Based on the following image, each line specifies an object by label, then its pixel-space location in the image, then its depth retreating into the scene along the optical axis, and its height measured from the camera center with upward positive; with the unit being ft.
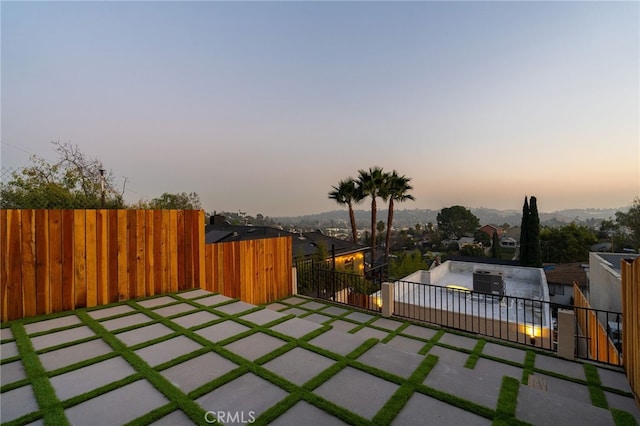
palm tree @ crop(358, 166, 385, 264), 49.49 +5.46
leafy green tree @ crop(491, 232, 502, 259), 104.27 -15.12
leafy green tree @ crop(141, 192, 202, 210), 60.29 +3.74
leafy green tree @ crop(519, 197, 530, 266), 66.41 -6.66
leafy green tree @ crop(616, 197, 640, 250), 77.12 -4.38
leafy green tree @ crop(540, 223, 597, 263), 83.25 -10.93
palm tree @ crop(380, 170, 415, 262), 50.11 +4.23
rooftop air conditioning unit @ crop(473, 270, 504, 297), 28.30 -7.78
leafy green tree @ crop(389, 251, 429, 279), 50.42 -10.80
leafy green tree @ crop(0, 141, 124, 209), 12.28 +1.93
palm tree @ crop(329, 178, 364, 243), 51.83 +3.69
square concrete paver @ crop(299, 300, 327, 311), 18.65 -6.58
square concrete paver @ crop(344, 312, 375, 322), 16.61 -6.65
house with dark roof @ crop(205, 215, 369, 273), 38.70 -5.11
